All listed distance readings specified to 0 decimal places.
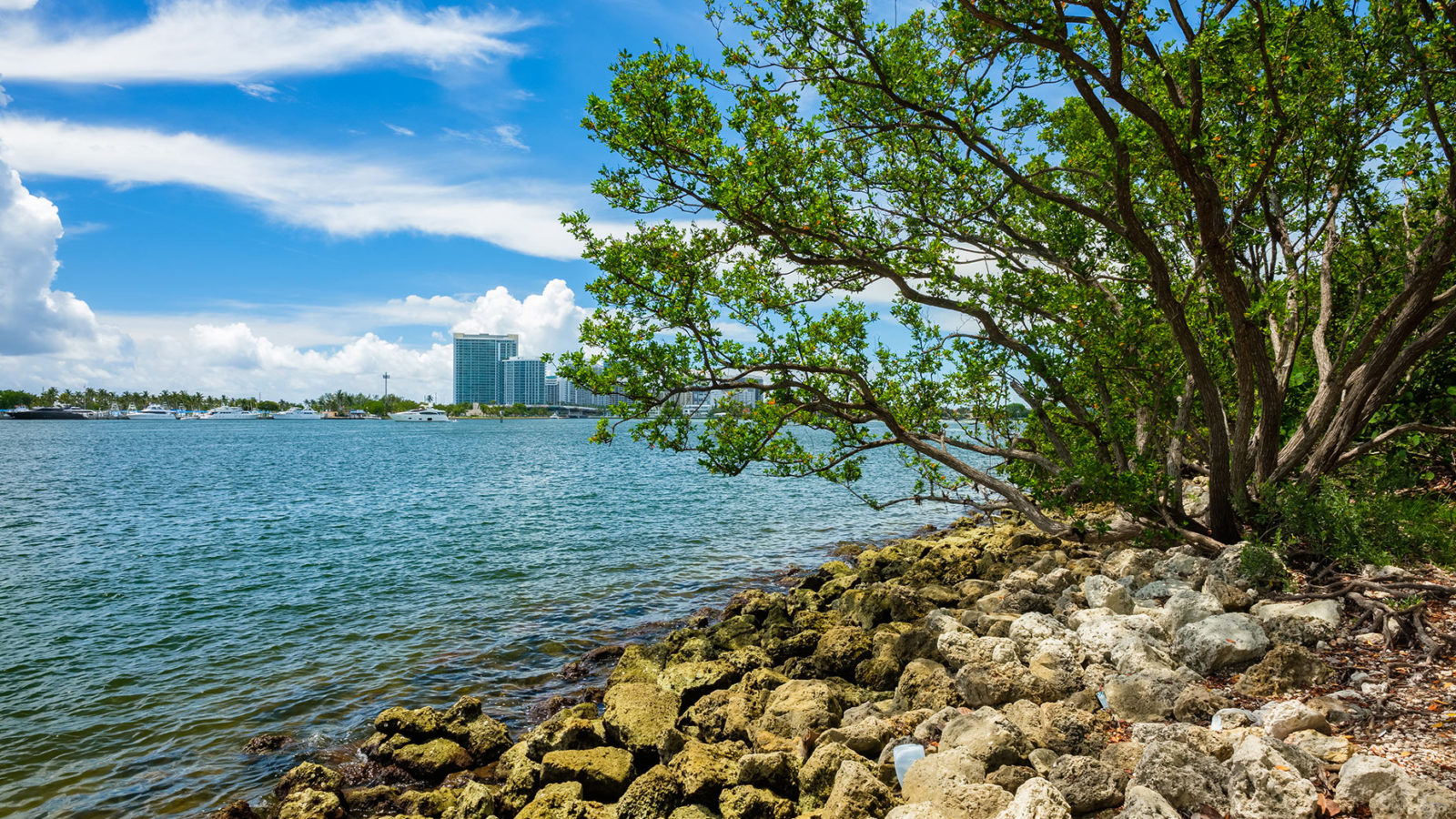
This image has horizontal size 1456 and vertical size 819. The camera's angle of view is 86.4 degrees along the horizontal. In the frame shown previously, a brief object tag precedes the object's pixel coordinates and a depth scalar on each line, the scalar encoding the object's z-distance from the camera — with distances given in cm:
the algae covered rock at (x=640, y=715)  841
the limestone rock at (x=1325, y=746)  548
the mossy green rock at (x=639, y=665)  1145
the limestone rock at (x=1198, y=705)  664
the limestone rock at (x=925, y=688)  805
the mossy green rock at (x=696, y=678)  984
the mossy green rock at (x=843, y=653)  1022
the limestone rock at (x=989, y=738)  620
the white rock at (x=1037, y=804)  519
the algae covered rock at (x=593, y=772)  768
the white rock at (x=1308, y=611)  805
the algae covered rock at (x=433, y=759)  900
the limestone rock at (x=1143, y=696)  689
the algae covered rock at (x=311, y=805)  796
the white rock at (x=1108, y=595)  995
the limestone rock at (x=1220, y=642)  762
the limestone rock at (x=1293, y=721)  596
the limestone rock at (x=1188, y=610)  877
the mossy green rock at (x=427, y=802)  797
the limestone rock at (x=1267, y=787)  485
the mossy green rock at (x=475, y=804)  750
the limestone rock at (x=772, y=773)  682
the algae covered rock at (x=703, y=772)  692
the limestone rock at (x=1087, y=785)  549
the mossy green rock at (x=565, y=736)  841
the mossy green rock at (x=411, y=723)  954
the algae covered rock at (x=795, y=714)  799
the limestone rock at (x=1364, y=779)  475
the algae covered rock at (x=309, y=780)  856
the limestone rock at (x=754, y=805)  653
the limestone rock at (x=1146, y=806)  495
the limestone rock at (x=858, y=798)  593
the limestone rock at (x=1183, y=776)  519
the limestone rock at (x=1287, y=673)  689
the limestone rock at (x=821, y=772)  655
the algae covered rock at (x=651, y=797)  686
